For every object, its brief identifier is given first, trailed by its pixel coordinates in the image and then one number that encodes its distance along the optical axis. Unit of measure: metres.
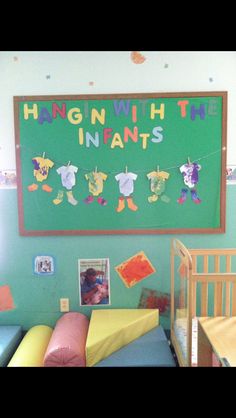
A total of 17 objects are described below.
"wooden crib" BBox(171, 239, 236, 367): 1.88
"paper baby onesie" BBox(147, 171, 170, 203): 2.49
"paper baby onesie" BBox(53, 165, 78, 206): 2.50
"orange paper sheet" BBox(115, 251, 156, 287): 2.58
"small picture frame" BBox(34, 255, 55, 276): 2.58
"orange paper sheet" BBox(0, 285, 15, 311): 2.61
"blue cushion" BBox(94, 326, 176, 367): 2.03
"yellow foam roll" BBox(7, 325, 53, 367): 2.11
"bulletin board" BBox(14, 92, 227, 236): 2.44
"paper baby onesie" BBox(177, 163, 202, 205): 2.49
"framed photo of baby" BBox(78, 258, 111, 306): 2.59
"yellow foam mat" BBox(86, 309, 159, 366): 2.12
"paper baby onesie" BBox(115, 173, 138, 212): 2.50
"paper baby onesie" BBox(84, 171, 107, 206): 2.50
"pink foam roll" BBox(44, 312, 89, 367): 2.05
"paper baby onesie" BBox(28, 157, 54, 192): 2.49
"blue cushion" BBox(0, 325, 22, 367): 2.23
